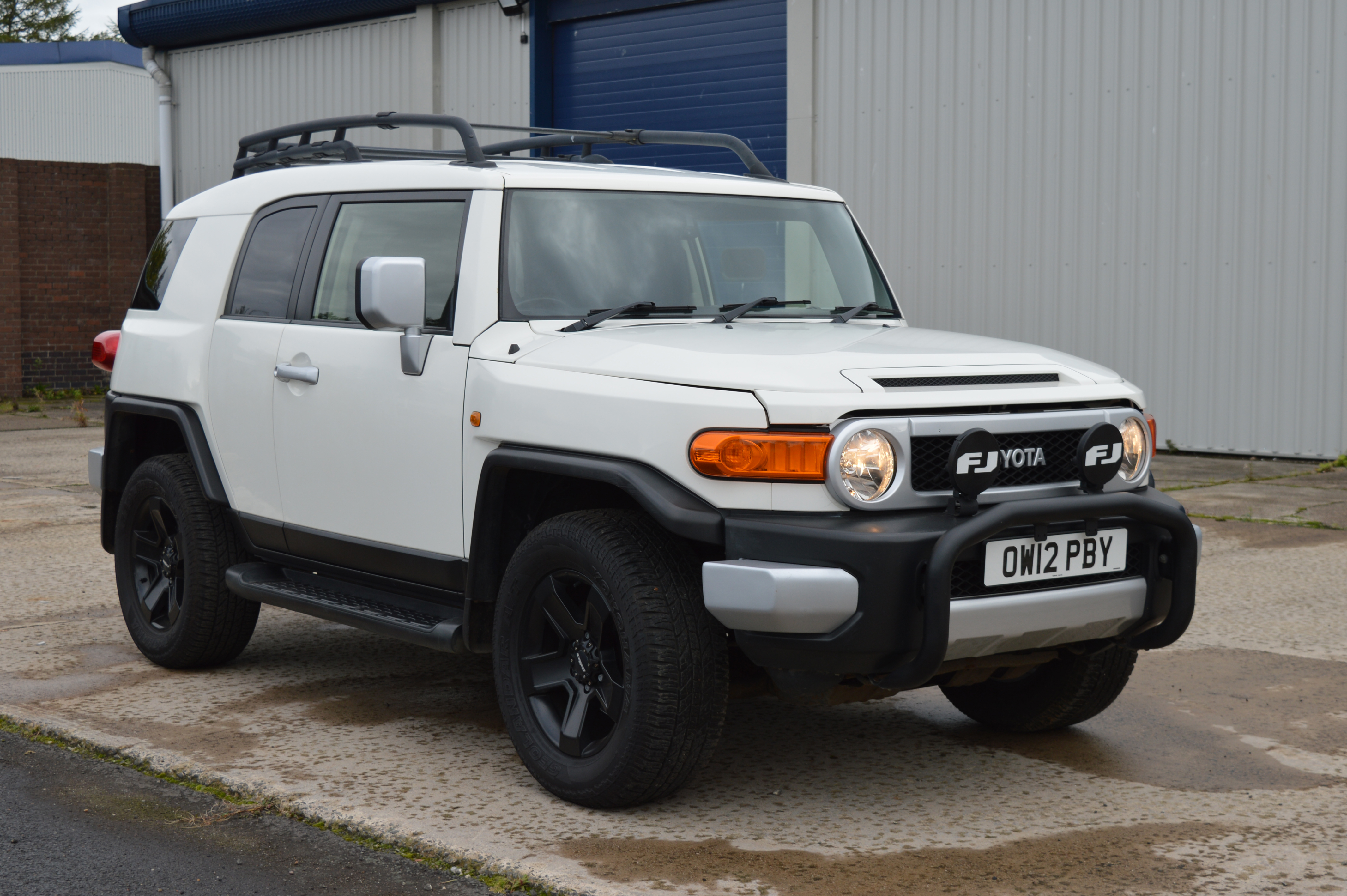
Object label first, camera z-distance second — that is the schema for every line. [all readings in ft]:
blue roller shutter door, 50.24
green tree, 236.43
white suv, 12.71
